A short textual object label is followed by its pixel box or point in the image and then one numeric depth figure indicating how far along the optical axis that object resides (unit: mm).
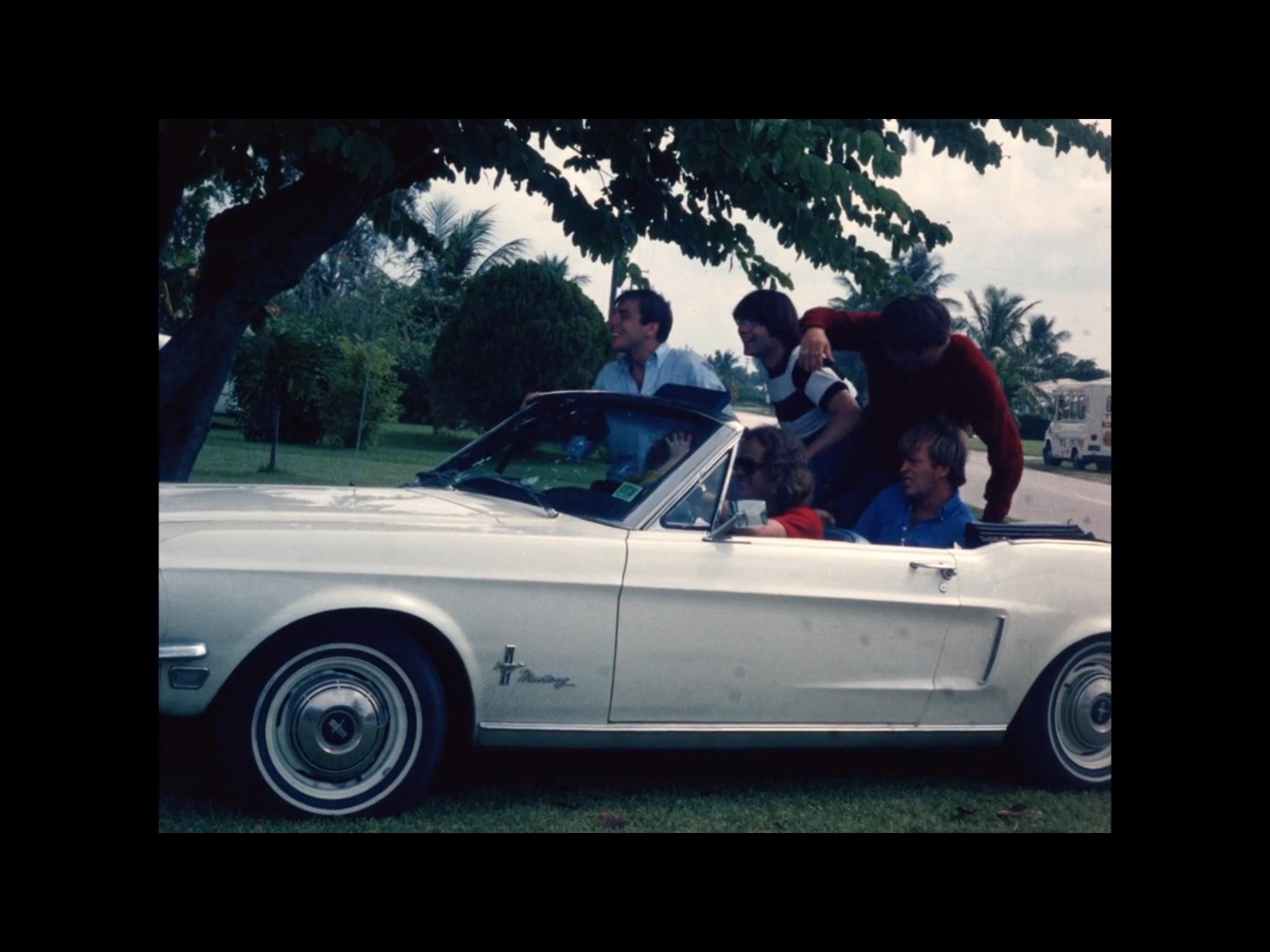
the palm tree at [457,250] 7547
